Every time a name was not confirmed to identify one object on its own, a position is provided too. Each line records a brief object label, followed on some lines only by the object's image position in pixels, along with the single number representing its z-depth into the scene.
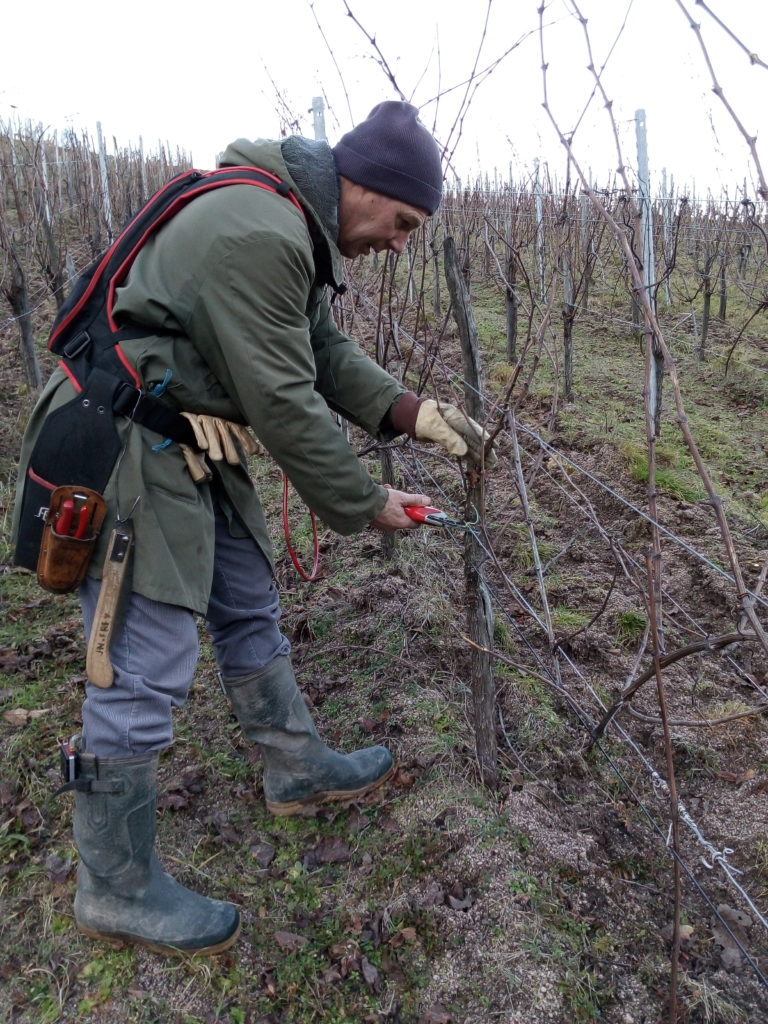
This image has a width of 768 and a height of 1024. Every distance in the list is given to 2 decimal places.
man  1.53
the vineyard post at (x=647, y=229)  5.57
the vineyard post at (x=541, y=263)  8.33
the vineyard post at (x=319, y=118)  5.22
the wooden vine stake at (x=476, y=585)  1.88
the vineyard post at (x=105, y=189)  11.45
